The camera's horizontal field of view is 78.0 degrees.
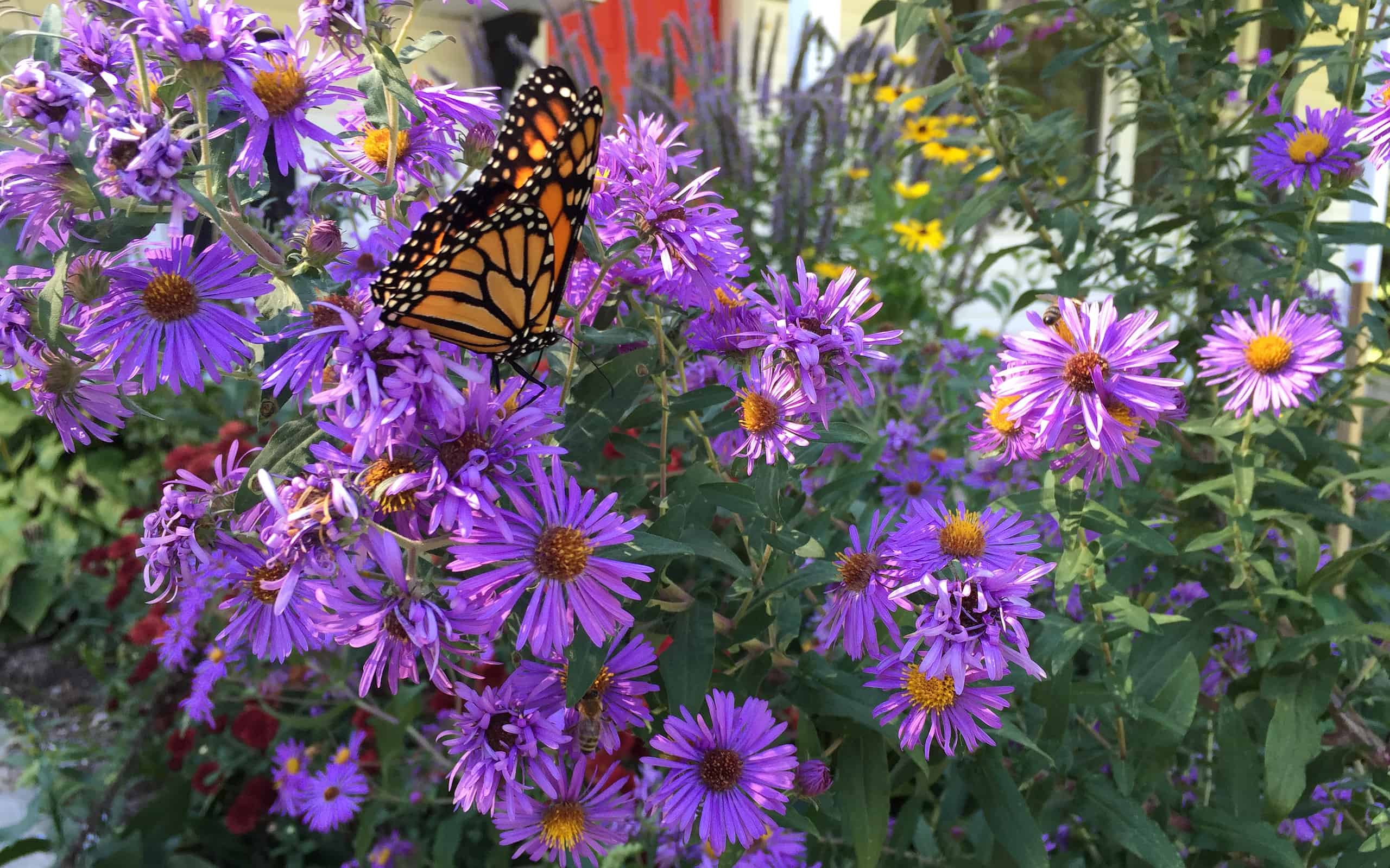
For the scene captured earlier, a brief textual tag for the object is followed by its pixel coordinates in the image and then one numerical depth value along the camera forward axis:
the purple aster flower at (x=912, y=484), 0.33
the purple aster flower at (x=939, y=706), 0.17
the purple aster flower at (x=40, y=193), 0.15
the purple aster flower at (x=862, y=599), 0.17
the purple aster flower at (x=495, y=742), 0.16
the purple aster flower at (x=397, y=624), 0.14
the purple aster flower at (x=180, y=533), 0.15
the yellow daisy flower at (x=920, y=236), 0.72
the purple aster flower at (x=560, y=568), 0.15
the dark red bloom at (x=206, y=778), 0.36
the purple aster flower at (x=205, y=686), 0.32
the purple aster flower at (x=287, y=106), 0.16
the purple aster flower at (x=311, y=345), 0.14
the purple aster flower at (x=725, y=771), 0.17
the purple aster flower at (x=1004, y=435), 0.19
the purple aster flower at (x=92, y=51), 0.15
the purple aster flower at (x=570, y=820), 0.18
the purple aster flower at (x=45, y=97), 0.14
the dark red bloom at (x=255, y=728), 0.34
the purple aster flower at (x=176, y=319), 0.16
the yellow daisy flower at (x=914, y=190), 0.74
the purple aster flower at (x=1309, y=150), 0.26
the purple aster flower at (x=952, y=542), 0.17
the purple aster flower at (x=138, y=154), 0.13
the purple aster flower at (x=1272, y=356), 0.23
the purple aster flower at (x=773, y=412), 0.17
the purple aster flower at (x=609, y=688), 0.17
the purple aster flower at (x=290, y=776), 0.34
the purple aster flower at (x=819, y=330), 0.17
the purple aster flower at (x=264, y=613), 0.16
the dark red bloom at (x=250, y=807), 0.35
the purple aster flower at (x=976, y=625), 0.15
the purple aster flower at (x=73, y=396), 0.16
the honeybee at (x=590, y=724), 0.17
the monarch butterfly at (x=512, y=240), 0.14
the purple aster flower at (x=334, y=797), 0.31
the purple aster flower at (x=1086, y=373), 0.17
